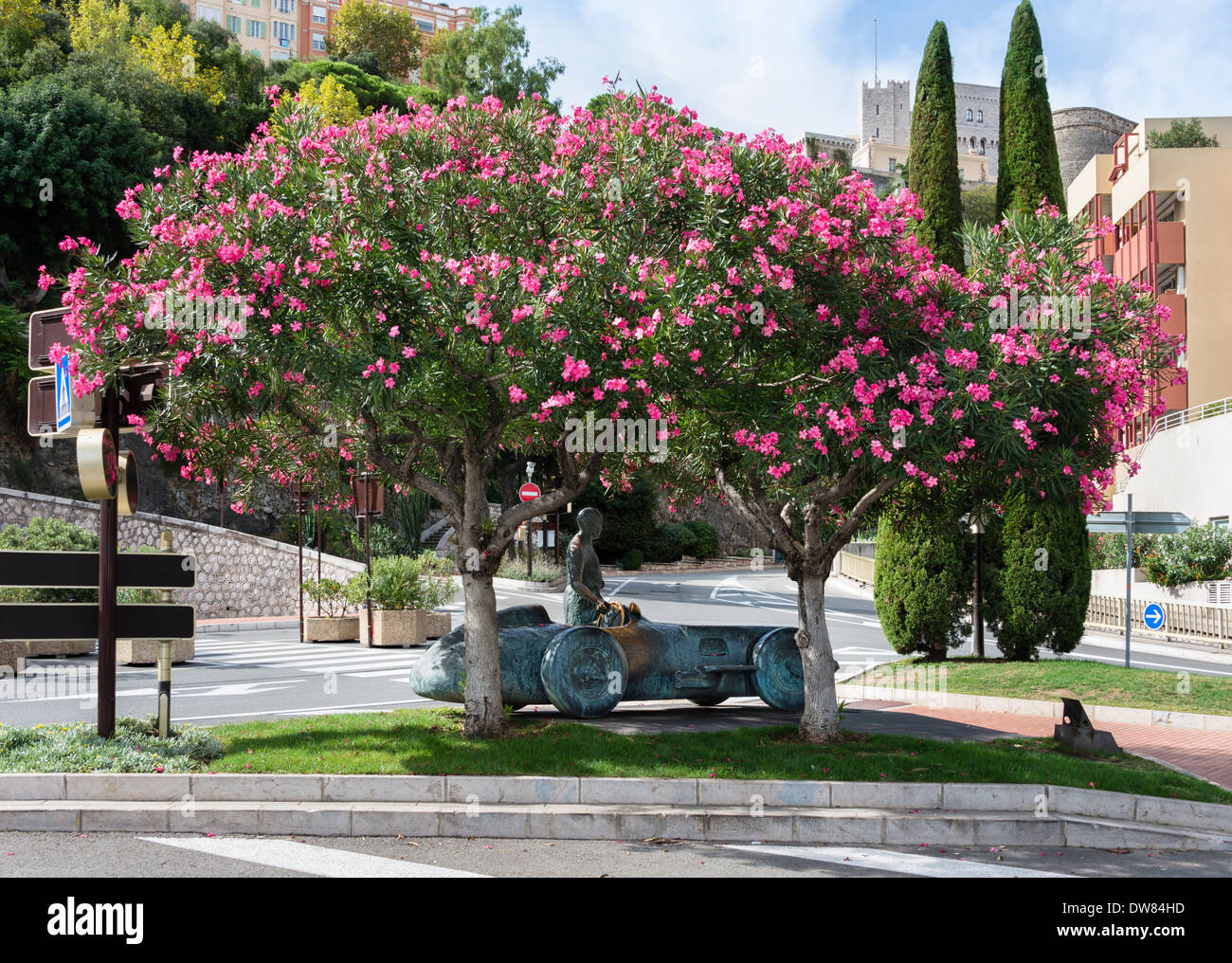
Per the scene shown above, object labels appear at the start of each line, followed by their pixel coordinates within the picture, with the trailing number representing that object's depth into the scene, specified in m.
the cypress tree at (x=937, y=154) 18.16
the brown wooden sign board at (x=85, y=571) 9.24
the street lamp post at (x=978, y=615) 16.48
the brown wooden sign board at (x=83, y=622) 9.11
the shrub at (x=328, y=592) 23.23
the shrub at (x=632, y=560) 49.94
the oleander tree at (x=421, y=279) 7.95
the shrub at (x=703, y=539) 55.88
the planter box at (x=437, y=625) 22.06
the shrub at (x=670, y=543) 52.69
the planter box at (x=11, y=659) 16.47
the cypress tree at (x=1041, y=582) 16.20
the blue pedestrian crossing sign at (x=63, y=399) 9.29
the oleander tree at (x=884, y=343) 7.99
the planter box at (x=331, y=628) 22.33
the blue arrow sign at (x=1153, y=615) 17.38
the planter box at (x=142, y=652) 17.67
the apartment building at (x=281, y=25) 93.06
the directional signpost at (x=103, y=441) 8.95
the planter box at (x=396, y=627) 21.59
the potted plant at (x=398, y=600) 21.66
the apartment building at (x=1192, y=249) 38.31
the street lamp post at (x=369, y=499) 23.11
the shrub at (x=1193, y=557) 26.38
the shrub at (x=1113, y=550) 29.53
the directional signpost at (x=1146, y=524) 17.45
